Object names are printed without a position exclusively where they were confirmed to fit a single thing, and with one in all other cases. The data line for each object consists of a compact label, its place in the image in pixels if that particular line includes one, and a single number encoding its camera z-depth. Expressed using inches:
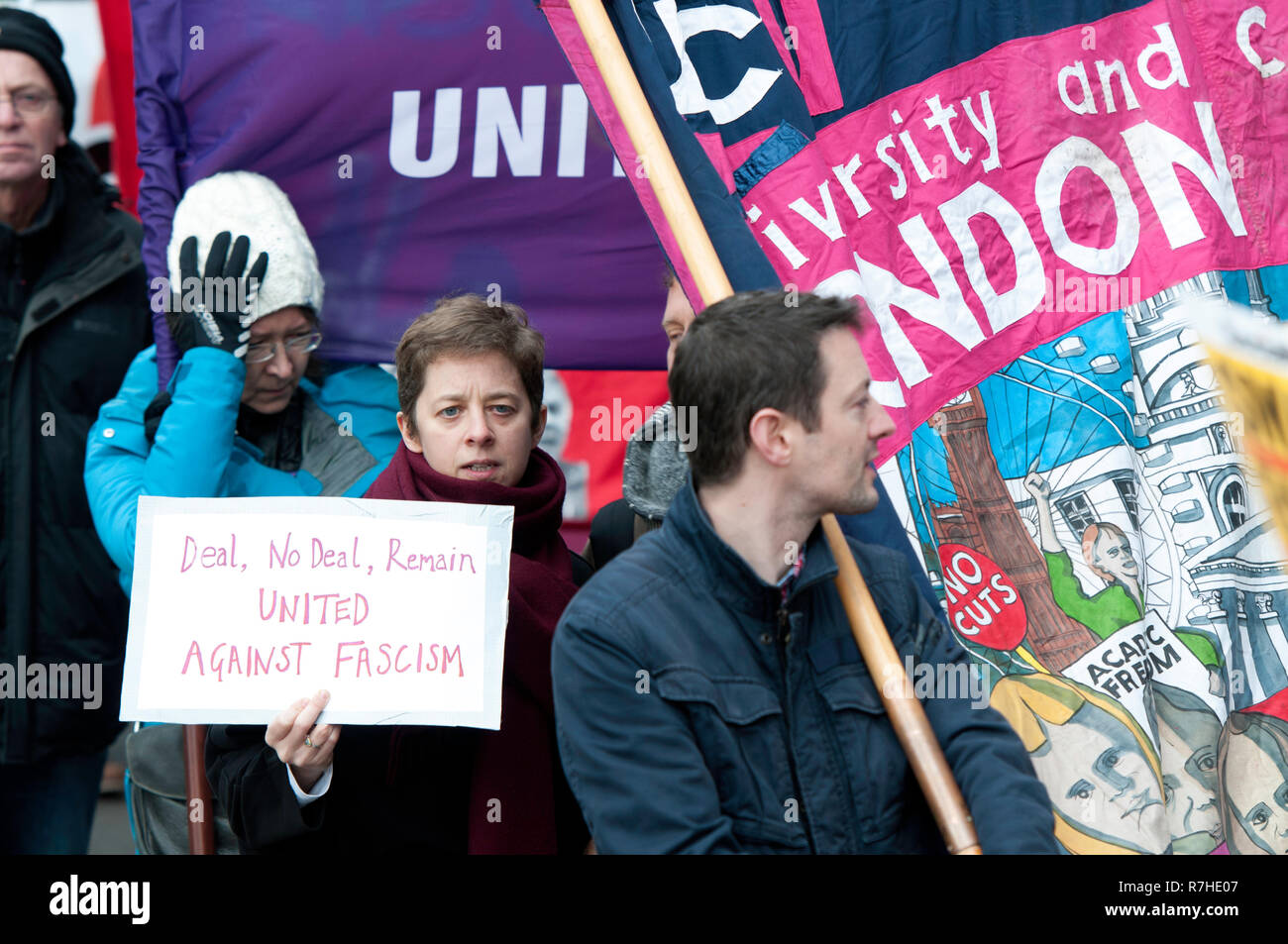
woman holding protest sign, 101.0
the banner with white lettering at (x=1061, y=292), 115.9
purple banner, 150.6
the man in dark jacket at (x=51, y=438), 147.8
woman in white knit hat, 130.8
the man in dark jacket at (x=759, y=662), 87.1
